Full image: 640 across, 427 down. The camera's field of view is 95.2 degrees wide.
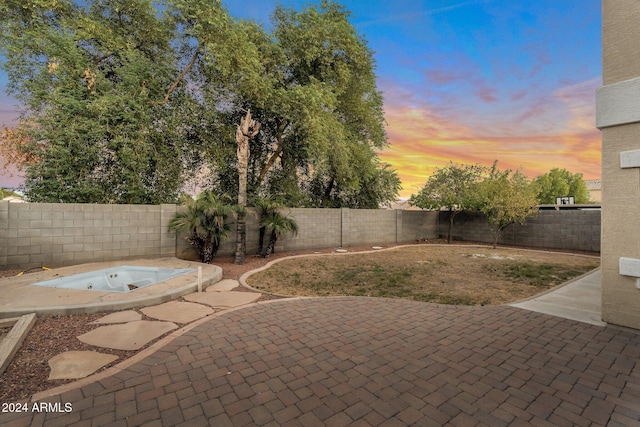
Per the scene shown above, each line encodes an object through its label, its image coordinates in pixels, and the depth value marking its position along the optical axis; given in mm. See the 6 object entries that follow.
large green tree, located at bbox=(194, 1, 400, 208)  10359
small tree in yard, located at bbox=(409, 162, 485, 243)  14297
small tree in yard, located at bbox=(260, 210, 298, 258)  9098
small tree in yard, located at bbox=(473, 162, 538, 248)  11805
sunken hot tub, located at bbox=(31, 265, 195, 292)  5492
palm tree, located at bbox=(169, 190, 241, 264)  7500
